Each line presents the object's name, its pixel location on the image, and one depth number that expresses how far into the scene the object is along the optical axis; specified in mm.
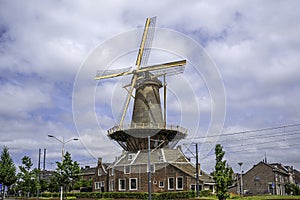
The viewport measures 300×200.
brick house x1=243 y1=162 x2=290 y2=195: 80312
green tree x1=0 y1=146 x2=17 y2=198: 45781
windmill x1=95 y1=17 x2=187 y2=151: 56625
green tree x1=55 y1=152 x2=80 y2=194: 46594
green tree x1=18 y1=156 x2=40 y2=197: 52594
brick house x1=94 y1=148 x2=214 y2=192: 54938
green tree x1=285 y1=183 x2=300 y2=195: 78688
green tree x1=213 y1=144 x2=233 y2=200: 37281
